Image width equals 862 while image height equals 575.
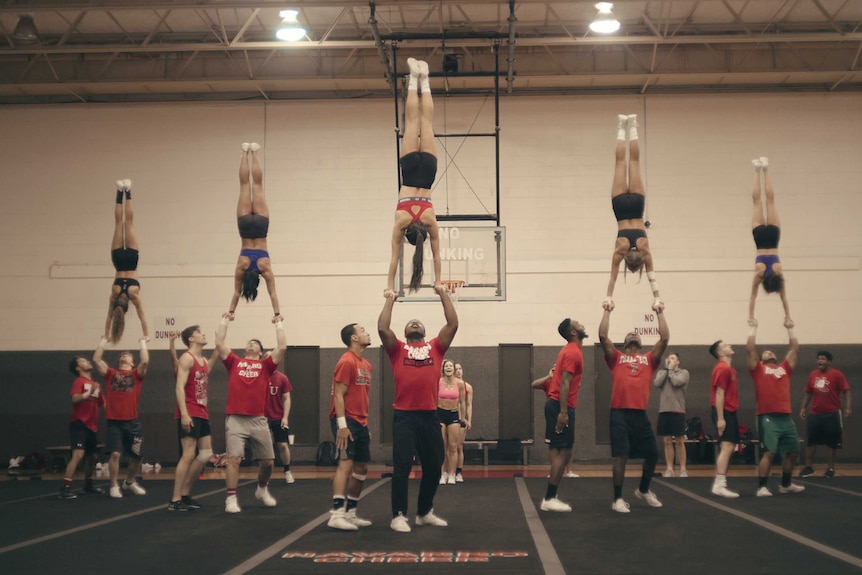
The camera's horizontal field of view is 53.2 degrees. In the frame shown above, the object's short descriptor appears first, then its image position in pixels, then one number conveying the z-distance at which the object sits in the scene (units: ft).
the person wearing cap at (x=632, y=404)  29.50
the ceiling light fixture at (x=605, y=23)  47.55
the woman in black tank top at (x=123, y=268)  33.76
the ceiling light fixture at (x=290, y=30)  49.55
